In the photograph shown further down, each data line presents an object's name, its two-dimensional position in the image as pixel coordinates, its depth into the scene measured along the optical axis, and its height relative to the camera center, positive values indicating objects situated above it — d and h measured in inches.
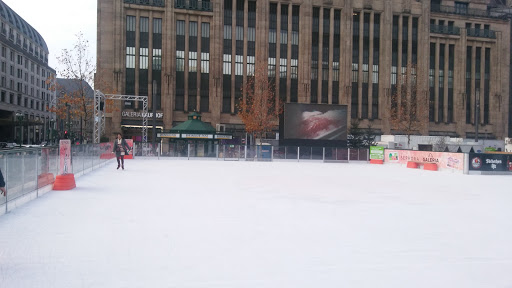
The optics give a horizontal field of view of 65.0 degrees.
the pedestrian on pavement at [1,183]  277.0 -29.4
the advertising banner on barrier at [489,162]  1048.2 -38.3
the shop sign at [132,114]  2065.7 +145.6
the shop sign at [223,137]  1599.4 +26.8
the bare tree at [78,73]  1523.9 +265.1
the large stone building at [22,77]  2861.7 +516.2
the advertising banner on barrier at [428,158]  1092.0 -34.4
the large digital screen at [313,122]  1546.5 +89.9
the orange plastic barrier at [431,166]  1162.6 -57.3
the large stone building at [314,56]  2110.0 +511.7
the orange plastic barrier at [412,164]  1247.5 -56.4
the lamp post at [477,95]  2504.9 +331.2
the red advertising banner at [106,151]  1103.0 -26.0
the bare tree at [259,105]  2033.7 +206.7
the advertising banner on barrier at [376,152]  1475.1 -24.9
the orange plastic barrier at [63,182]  561.6 -58.1
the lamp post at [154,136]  1478.2 +25.1
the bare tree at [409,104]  2265.0 +247.4
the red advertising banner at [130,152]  1433.9 -34.9
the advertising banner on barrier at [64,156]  593.9 -21.9
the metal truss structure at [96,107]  1213.2 +113.1
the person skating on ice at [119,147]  909.2 -11.2
